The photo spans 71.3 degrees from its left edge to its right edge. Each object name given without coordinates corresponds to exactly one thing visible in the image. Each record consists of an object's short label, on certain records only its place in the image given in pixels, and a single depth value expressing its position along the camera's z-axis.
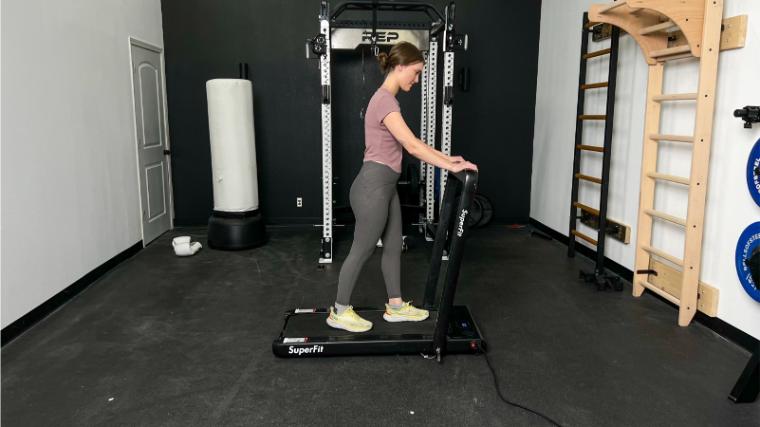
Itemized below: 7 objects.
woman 2.43
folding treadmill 2.39
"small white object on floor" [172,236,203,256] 4.46
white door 4.73
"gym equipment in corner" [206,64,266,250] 4.69
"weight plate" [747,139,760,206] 2.57
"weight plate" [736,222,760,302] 2.55
